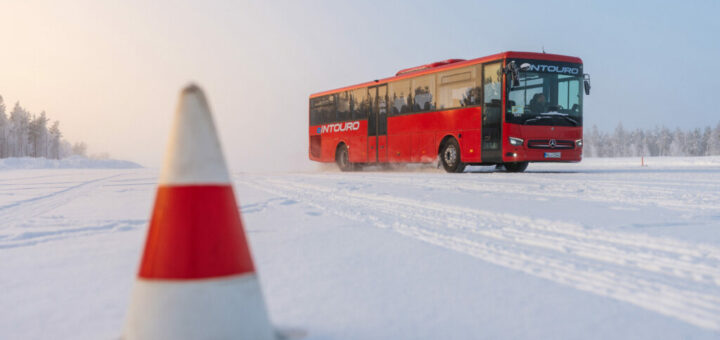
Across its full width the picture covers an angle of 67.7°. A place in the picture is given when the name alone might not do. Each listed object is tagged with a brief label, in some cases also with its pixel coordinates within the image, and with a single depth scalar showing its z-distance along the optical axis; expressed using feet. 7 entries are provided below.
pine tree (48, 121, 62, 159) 308.81
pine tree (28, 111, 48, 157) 275.80
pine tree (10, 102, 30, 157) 274.36
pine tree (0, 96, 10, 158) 255.29
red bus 46.60
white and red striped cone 5.45
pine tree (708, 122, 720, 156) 287.89
